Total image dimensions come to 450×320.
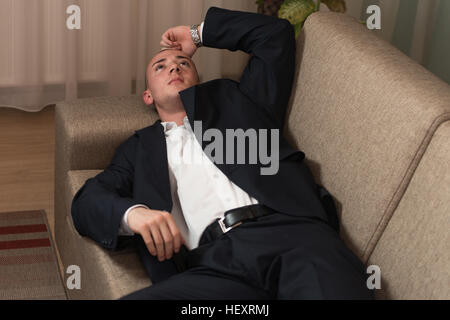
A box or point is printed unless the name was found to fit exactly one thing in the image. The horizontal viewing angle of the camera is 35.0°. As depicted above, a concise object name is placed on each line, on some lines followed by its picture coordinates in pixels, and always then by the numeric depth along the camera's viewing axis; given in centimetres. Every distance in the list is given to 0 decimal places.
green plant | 298
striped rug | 234
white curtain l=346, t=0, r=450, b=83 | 368
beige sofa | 170
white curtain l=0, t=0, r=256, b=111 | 335
